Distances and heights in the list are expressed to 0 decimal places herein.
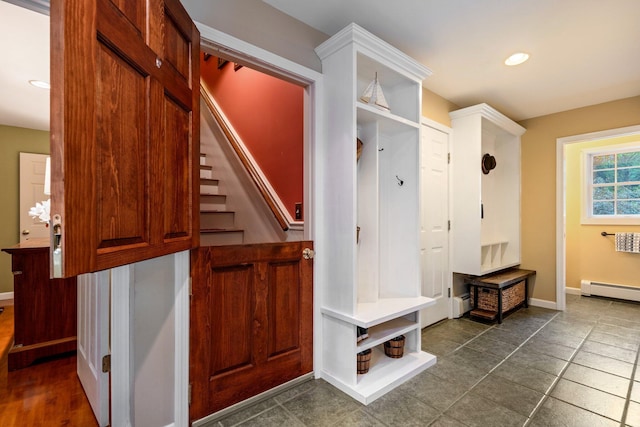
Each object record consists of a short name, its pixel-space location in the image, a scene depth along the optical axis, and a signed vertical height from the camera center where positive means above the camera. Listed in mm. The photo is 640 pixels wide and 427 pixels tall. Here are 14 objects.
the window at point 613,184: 4281 +446
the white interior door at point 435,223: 3105 -81
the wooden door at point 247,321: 1670 -633
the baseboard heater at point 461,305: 3418 -998
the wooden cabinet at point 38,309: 2367 -746
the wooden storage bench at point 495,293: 3293 -861
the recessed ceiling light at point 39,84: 2921 +1249
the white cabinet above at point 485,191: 3332 +288
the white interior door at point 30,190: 4270 +346
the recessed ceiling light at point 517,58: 2521 +1303
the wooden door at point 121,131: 737 +253
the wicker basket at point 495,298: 3346 -915
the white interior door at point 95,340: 1632 -711
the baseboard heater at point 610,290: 4102 -1022
